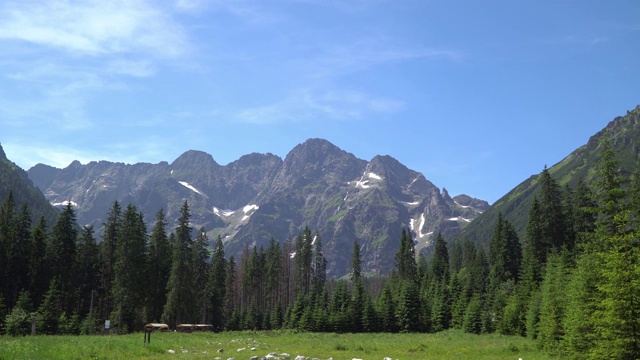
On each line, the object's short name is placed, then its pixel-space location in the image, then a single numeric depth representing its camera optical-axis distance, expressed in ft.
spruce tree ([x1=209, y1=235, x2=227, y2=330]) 295.28
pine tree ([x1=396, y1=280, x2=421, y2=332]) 256.52
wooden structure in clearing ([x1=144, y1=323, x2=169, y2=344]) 110.52
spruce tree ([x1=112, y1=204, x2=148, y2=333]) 203.51
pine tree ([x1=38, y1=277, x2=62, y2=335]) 168.25
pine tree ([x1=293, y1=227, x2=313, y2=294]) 379.76
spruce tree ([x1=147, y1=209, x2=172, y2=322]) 227.61
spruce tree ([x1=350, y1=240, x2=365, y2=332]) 257.96
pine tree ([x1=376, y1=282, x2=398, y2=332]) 261.03
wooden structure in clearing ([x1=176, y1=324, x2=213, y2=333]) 186.70
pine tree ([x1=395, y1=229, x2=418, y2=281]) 381.19
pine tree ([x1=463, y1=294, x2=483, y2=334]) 229.86
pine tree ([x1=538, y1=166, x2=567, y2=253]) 265.13
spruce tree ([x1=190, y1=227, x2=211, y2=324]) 269.03
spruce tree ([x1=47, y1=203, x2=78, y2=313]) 222.07
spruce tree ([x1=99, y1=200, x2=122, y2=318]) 225.76
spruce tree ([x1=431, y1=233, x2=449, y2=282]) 358.90
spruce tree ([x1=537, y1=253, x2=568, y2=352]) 113.50
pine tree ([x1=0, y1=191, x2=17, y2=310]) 209.05
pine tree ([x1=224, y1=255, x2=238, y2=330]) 356.18
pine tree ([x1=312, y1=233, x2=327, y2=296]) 403.13
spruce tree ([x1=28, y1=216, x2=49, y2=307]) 216.54
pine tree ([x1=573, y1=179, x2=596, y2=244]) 236.22
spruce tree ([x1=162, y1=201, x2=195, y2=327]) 212.23
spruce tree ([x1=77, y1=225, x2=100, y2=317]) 243.60
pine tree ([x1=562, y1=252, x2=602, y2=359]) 88.12
